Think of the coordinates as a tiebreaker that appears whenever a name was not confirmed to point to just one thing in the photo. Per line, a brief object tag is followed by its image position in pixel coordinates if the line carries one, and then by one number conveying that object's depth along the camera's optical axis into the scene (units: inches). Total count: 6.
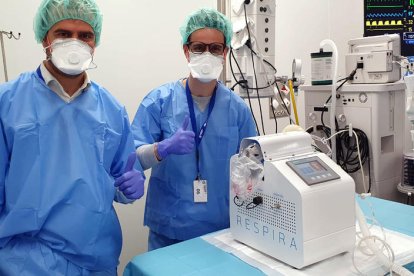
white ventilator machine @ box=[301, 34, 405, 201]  102.2
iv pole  84.2
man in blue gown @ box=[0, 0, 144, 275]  50.8
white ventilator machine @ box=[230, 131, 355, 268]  47.1
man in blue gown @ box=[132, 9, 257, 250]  69.7
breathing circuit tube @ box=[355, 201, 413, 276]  47.4
